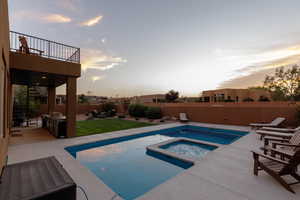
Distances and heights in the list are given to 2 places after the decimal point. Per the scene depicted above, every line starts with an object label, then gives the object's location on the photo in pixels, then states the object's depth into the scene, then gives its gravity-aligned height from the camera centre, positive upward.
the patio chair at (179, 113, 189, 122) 12.57 -1.54
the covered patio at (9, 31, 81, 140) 5.88 +1.56
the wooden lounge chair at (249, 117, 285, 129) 8.10 -1.39
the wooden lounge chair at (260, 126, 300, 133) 5.93 -1.34
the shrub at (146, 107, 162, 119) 14.64 -1.26
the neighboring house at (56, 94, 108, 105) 25.22 +0.55
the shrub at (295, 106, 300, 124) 8.78 -0.84
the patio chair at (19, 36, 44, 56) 6.30 +2.58
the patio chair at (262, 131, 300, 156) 3.78 -1.33
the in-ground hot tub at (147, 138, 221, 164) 5.05 -2.08
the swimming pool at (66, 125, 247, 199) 3.66 -2.14
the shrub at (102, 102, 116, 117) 18.92 -0.79
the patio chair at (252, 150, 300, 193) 2.76 -1.47
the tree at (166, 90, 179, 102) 29.35 +1.22
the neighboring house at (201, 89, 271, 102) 26.06 +1.17
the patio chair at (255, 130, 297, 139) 4.97 -1.30
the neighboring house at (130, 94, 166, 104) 44.97 +1.31
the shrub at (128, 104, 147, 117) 15.80 -1.02
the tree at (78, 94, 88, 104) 30.53 +0.75
